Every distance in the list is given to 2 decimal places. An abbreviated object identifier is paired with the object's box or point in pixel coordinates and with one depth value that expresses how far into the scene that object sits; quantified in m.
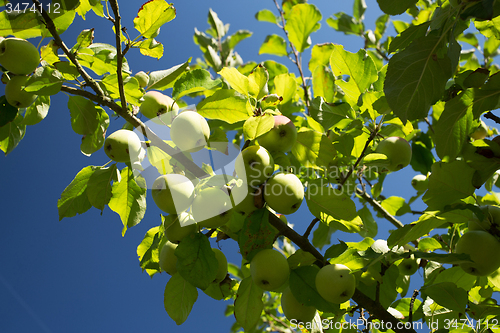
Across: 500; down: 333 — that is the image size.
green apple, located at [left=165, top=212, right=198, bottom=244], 1.00
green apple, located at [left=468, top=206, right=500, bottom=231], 1.02
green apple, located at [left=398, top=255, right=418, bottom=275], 1.22
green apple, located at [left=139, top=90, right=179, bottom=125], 1.06
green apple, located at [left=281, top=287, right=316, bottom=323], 1.03
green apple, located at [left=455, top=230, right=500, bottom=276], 0.99
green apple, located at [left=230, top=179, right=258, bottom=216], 0.99
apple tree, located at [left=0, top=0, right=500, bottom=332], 0.98
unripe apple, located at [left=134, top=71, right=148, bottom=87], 1.14
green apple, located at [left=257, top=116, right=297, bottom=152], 1.03
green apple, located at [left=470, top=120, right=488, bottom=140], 1.34
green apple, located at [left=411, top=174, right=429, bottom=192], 1.49
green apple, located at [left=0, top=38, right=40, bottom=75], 1.03
